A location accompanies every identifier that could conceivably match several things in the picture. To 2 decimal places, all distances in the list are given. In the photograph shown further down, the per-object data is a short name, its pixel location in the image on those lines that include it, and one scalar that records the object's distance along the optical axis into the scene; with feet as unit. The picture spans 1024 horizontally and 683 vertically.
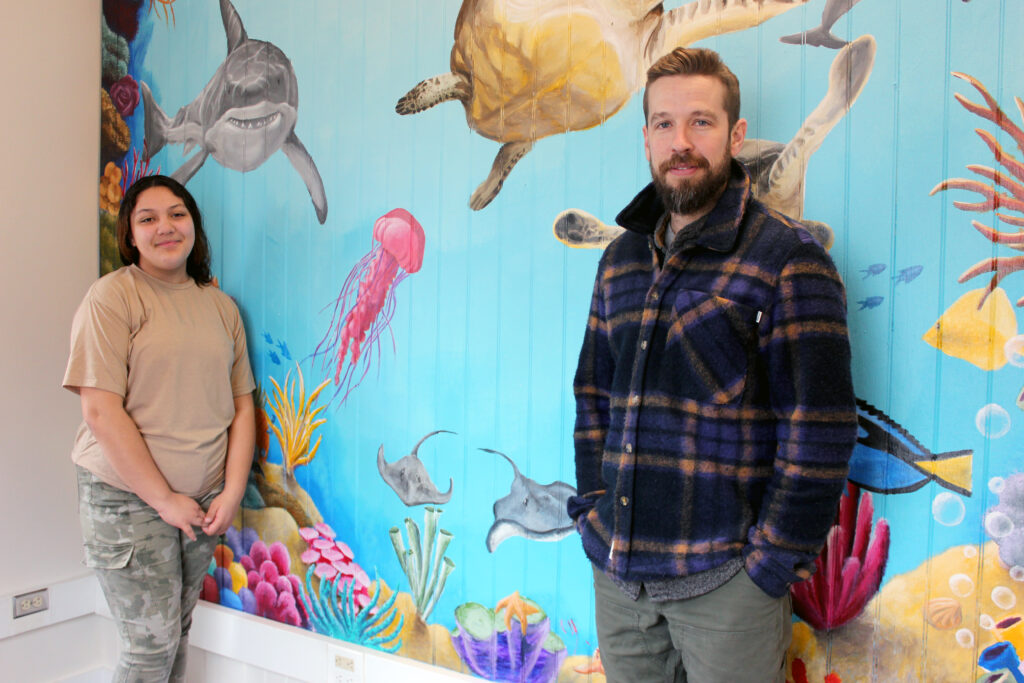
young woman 5.76
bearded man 3.55
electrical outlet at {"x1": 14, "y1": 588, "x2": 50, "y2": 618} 7.23
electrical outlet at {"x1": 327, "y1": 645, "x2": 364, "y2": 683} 6.25
